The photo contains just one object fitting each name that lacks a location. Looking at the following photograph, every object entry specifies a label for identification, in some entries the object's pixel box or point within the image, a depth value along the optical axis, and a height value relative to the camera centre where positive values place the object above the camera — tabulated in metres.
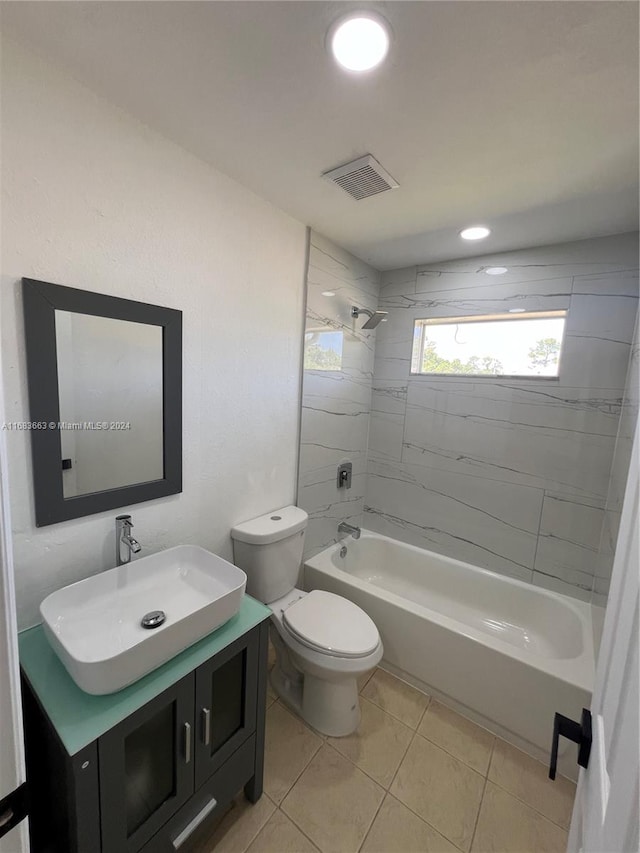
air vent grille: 1.38 +0.86
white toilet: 1.57 -1.16
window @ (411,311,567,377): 2.12 +0.31
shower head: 2.33 +0.46
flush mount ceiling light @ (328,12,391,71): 0.85 +0.88
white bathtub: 1.59 -1.35
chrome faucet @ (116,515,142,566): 1.27 -0.59
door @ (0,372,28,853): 0.54 -0.53
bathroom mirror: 1.09 -0.10
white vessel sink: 0.92 -0.78
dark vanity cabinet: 0.88 -1.15
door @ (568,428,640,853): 0.45 -0.51
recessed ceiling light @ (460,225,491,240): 1.90 +0.87
